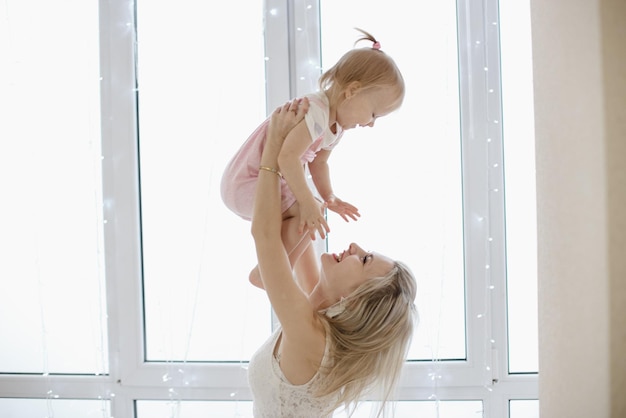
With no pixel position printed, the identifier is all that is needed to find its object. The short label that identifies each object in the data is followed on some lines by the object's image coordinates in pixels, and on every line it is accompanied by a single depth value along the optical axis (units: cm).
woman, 154
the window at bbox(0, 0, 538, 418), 257
